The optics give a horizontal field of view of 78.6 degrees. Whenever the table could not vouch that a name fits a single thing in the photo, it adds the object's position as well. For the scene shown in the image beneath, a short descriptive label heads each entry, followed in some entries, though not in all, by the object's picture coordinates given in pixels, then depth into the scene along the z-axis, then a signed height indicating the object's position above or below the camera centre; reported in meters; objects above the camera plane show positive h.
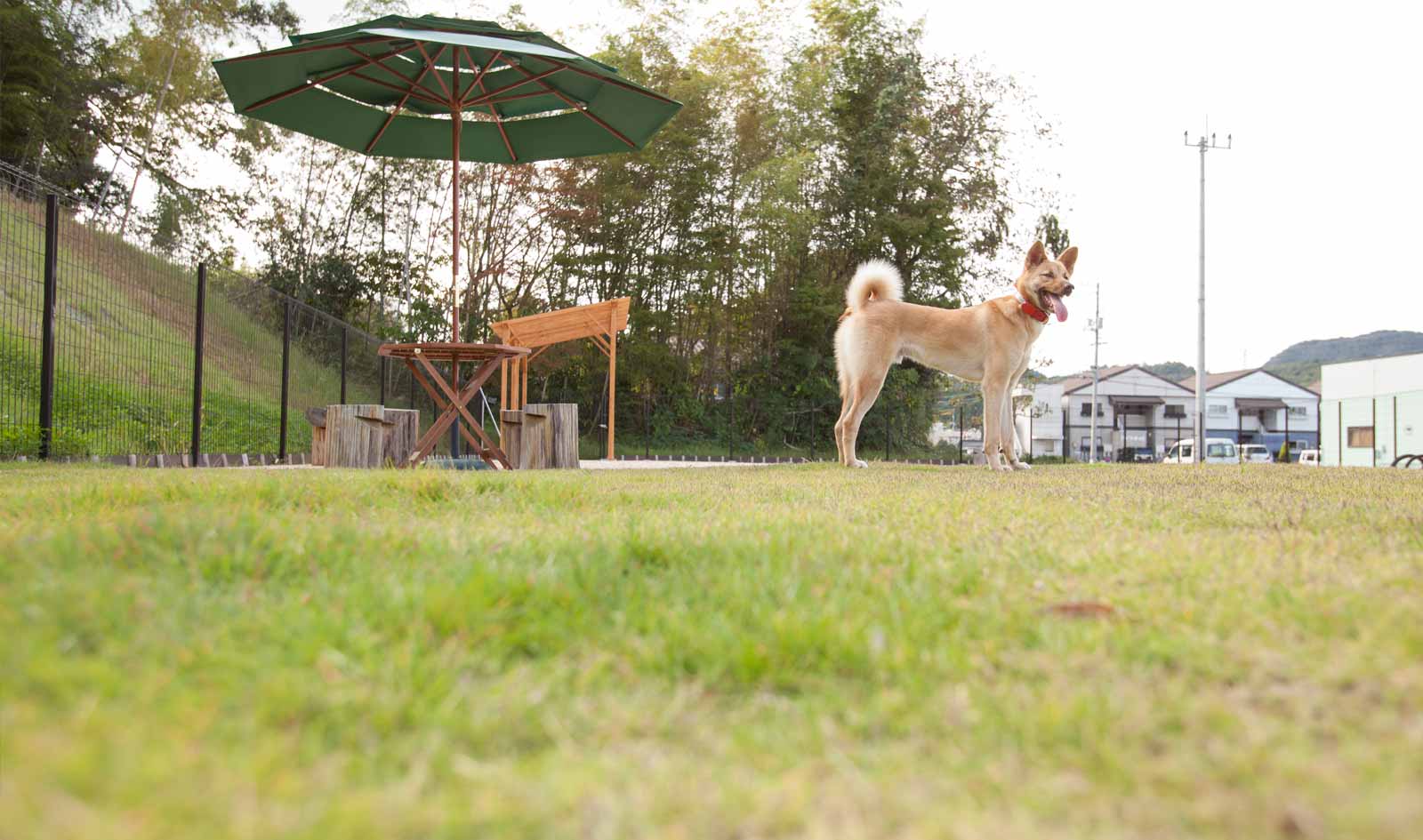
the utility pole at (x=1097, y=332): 45.03 +6.04
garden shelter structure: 10.77 +1.47
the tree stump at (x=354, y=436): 5.82 +0.03
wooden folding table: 5.61 +0.45
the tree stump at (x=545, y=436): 6.55 +0.05
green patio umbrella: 5.43 +2.49
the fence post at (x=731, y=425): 15.61 +0.35
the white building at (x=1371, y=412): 26.14 +1.33
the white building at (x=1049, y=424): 61.25 +1.72
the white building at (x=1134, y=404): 57.68 +2.99
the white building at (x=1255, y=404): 59.19 +3.15
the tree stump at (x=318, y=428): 6.60 +0.09
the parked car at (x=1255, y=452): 45.92 -0.12
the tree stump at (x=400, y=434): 6.19 +0.05
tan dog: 6.61 +0.84
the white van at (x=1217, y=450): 38.09 -0.02
